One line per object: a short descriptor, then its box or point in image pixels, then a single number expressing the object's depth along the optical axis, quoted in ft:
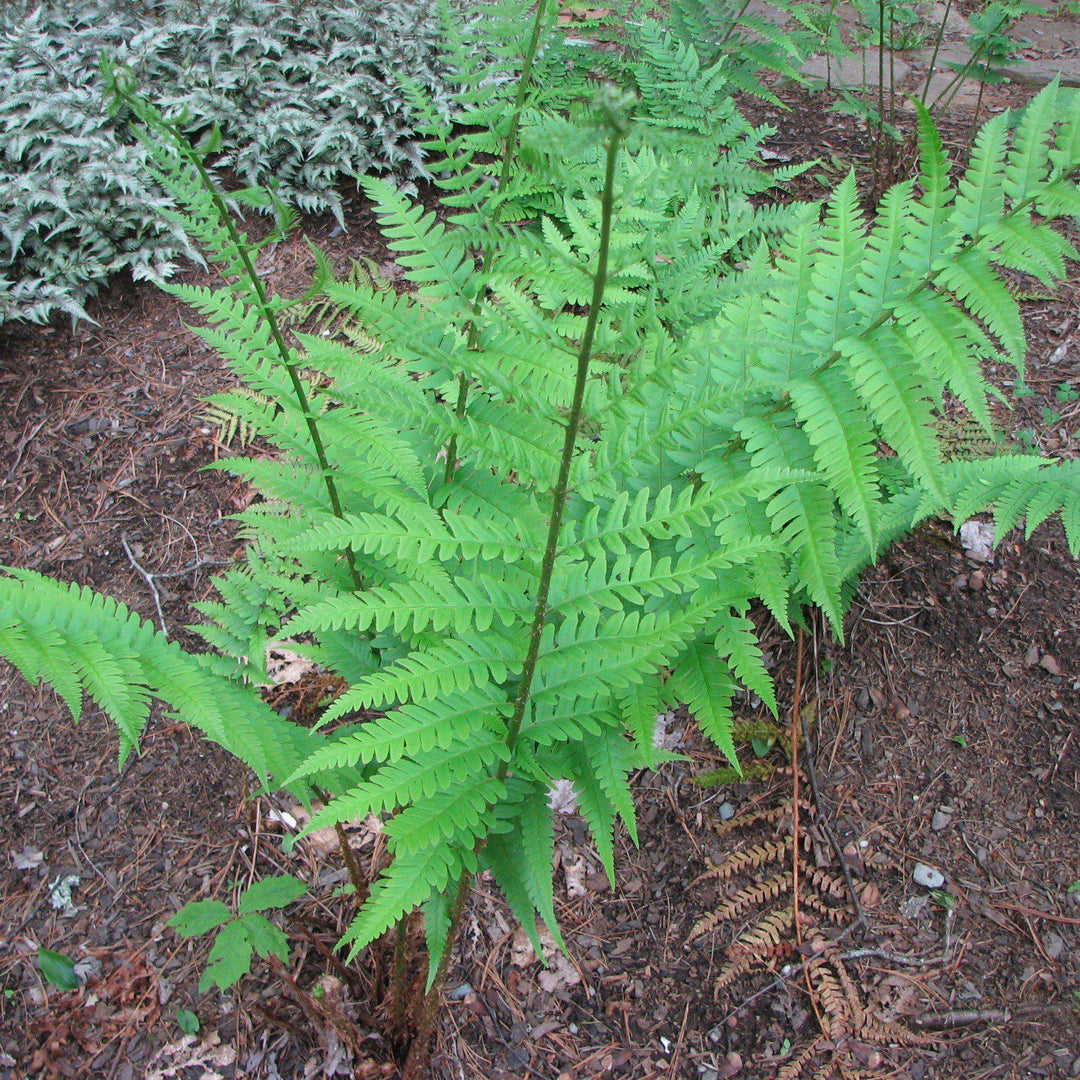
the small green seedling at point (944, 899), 8.41
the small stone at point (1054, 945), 7.99
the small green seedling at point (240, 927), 6.46
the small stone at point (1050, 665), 9.52
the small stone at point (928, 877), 8.56
